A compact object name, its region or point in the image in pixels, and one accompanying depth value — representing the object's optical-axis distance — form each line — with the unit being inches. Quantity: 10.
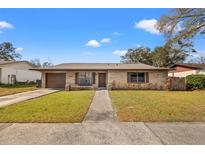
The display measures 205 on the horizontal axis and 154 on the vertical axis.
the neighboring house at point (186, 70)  708.7
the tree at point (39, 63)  1719.8
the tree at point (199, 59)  1384.9
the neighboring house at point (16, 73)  707.3
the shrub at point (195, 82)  526.2
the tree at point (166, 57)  1175.3
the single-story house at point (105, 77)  557.8
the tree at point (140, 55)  1309.7
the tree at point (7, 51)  1488.0
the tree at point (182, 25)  346.7
